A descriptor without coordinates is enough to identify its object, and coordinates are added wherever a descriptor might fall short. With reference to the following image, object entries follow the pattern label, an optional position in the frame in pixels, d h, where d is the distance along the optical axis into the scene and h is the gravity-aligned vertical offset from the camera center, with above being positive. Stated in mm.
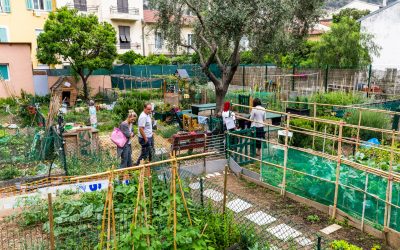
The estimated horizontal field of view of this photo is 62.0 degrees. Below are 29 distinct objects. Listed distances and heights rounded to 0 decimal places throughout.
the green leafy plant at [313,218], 5984 -2691
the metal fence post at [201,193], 5201 -1927
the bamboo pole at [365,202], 5539 -2214
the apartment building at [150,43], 31448 +2530
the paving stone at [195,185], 7168 -2503
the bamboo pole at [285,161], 6895 -1912
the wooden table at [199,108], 12758 -1489
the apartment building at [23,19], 23609 +3712
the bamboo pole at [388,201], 5124 -2050
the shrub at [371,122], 10805 -1743
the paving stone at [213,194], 6735 -2572
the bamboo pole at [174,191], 3961 -1454
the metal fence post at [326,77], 17766 -466
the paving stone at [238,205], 6359 -2631
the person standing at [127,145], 7496 -1702
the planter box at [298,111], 12297 -1573
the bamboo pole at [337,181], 5895 -1997
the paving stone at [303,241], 5153 -2682
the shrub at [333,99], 13195 -1252
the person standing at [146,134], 7867 -1535
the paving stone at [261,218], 5867 -2653
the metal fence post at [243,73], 22722 -286
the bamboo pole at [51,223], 3822 -1760
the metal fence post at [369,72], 17541 -215
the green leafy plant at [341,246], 4075 -2186
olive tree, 10766 +1603
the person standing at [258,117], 9099 -1327
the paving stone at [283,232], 5277 -2665
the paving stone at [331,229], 5625 -2714
